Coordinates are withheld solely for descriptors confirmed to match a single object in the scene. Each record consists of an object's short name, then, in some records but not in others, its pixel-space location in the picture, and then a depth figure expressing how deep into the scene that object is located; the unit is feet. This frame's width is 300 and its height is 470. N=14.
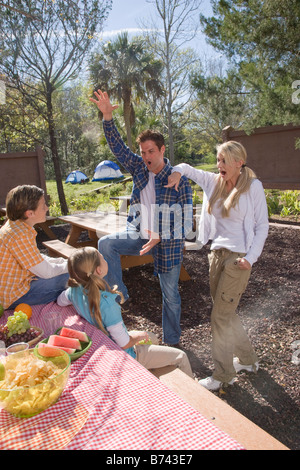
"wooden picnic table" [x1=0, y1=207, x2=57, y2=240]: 26.59
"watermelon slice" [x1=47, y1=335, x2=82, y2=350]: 5.38
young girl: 6.47
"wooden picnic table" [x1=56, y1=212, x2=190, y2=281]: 15.60
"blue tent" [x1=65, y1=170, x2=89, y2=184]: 94.73
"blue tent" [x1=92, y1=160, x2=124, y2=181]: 86.07
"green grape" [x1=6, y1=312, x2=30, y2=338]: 6.06
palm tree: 77.05
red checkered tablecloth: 3.52
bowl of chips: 3.93
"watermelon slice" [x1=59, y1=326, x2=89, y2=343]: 5.67
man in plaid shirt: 9.98
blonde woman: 8.39
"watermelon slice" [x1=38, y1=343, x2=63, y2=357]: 4.87
